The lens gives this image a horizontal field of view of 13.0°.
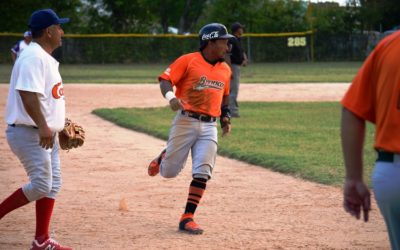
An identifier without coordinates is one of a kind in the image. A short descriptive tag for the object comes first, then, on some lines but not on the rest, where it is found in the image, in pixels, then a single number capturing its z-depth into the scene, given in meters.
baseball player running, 15.92
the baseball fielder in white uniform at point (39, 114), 12.98
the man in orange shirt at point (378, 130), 7.69
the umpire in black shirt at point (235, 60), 35.33
